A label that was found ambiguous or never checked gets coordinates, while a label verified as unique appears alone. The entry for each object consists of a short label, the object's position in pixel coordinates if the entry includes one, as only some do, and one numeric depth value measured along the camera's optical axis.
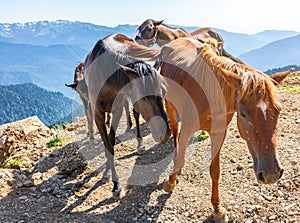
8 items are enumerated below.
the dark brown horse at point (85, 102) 6.69
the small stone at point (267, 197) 3.84
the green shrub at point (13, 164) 5.96
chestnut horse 2.51
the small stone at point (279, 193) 3.84
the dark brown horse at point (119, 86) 3.63
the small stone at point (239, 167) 4.61
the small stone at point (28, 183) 5.04
